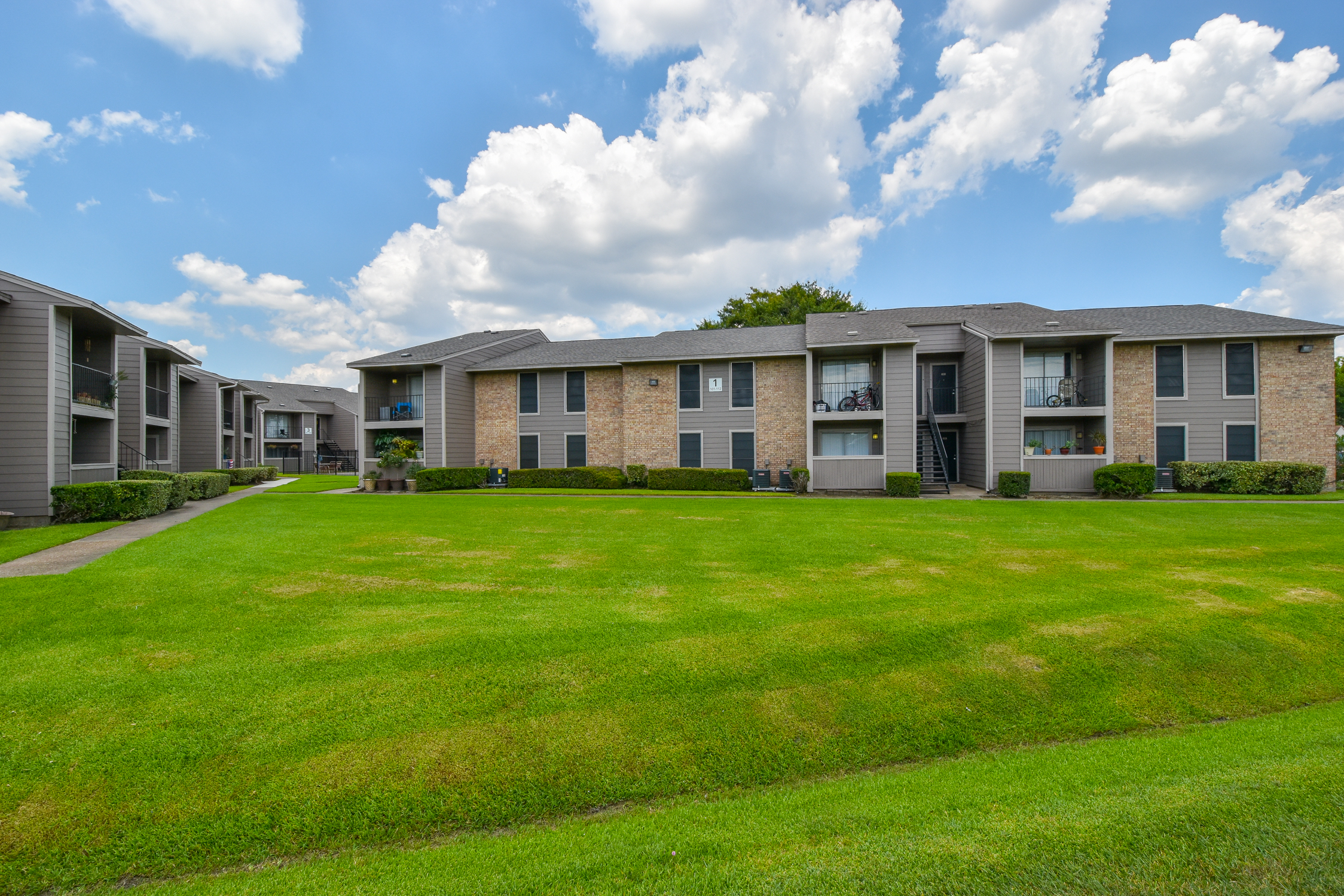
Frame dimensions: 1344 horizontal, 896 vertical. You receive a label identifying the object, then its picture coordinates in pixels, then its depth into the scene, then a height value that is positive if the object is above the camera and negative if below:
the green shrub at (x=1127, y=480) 16.78 -1.11
